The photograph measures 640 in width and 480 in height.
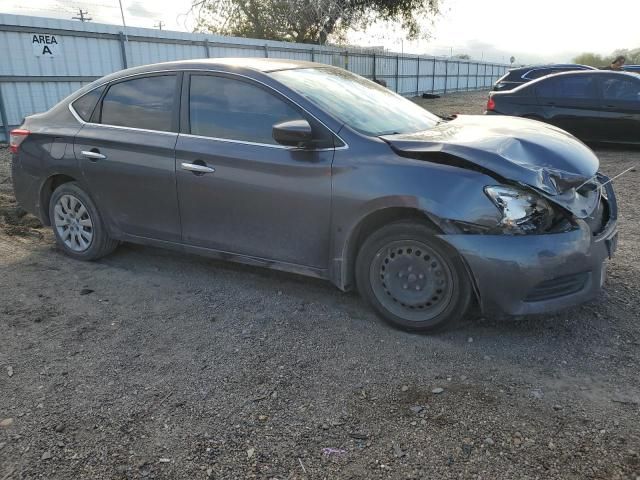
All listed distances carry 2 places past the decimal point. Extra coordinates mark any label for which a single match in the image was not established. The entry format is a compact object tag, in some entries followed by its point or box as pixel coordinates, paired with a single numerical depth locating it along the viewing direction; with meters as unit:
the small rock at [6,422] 2.62
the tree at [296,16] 25.12
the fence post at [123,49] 12.98
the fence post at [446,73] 34.28
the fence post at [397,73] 27.05
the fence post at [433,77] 32.06
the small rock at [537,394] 2.74
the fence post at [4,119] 10.55
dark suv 14.48
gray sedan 3.10
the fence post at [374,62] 25.05
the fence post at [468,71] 39.75
